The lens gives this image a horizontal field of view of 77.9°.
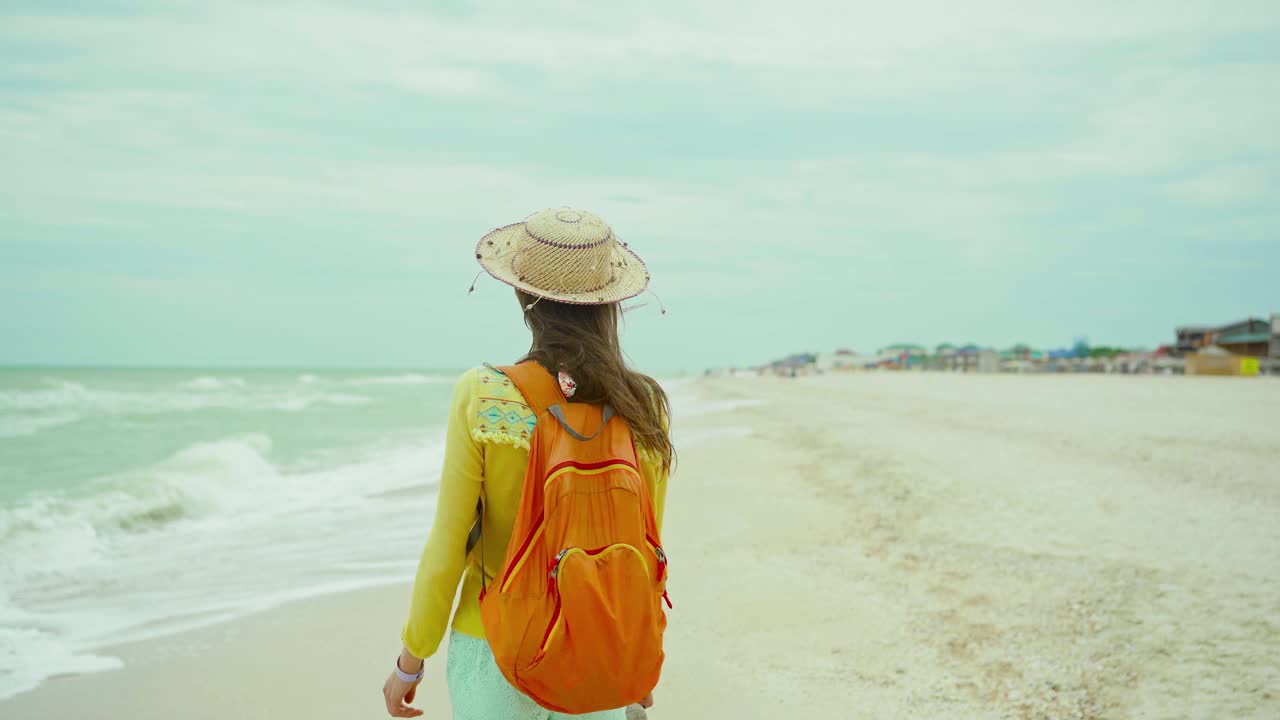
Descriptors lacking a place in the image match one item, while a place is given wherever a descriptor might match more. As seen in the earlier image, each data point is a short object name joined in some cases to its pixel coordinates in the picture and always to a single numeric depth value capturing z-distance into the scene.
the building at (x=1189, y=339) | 60.00
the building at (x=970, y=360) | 72.25
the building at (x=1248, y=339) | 46.91
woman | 1.52
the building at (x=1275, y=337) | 44.34
